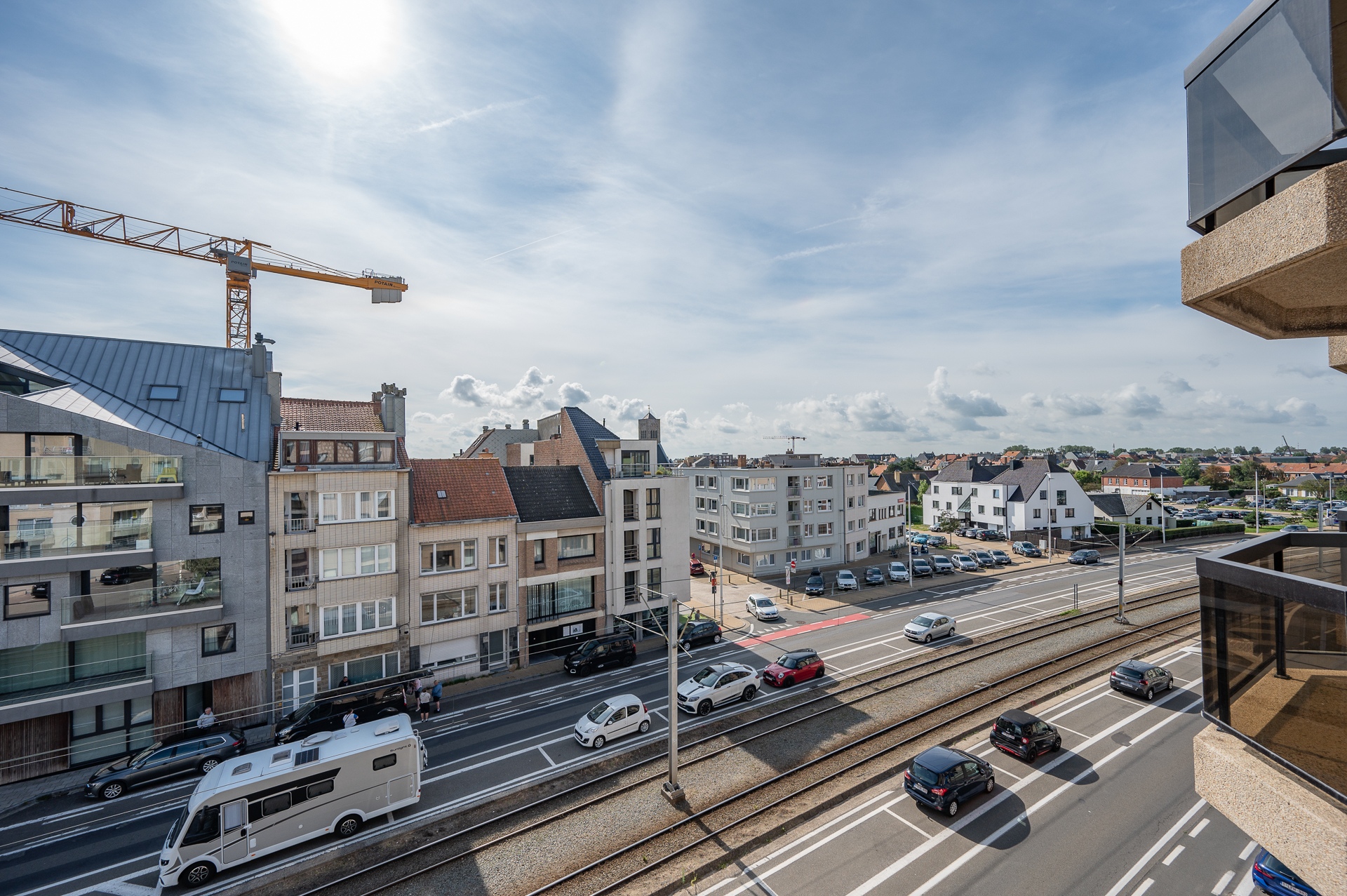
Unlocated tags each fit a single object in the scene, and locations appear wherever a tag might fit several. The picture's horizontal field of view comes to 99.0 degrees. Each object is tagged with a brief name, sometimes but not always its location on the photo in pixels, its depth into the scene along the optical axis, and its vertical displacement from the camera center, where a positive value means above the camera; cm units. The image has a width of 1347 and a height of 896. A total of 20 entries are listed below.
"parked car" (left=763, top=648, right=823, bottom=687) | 2845 -1094
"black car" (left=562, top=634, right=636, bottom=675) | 3142 -1116
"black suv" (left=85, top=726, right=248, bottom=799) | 2103 -1137
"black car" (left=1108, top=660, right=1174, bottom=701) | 2572 -1066
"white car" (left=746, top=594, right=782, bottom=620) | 4106 -1132
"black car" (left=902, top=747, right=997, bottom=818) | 1767 -1045
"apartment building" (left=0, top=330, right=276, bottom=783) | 2252 -438
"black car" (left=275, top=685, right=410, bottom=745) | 2417 -1115
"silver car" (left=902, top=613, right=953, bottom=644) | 3431 -1086
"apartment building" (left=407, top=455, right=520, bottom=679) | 2994 -606
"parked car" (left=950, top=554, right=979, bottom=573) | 5684 -1156
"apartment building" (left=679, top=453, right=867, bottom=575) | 5562 -661
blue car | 1376 -1079
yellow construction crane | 4747 +1924
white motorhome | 1600 -1005
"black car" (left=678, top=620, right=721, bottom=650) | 3534 -1123
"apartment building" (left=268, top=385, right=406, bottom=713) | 2702 -491
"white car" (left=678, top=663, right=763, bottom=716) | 2564 -1077
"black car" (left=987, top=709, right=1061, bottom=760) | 2083 -1067
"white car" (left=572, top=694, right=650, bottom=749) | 2294 -1089
